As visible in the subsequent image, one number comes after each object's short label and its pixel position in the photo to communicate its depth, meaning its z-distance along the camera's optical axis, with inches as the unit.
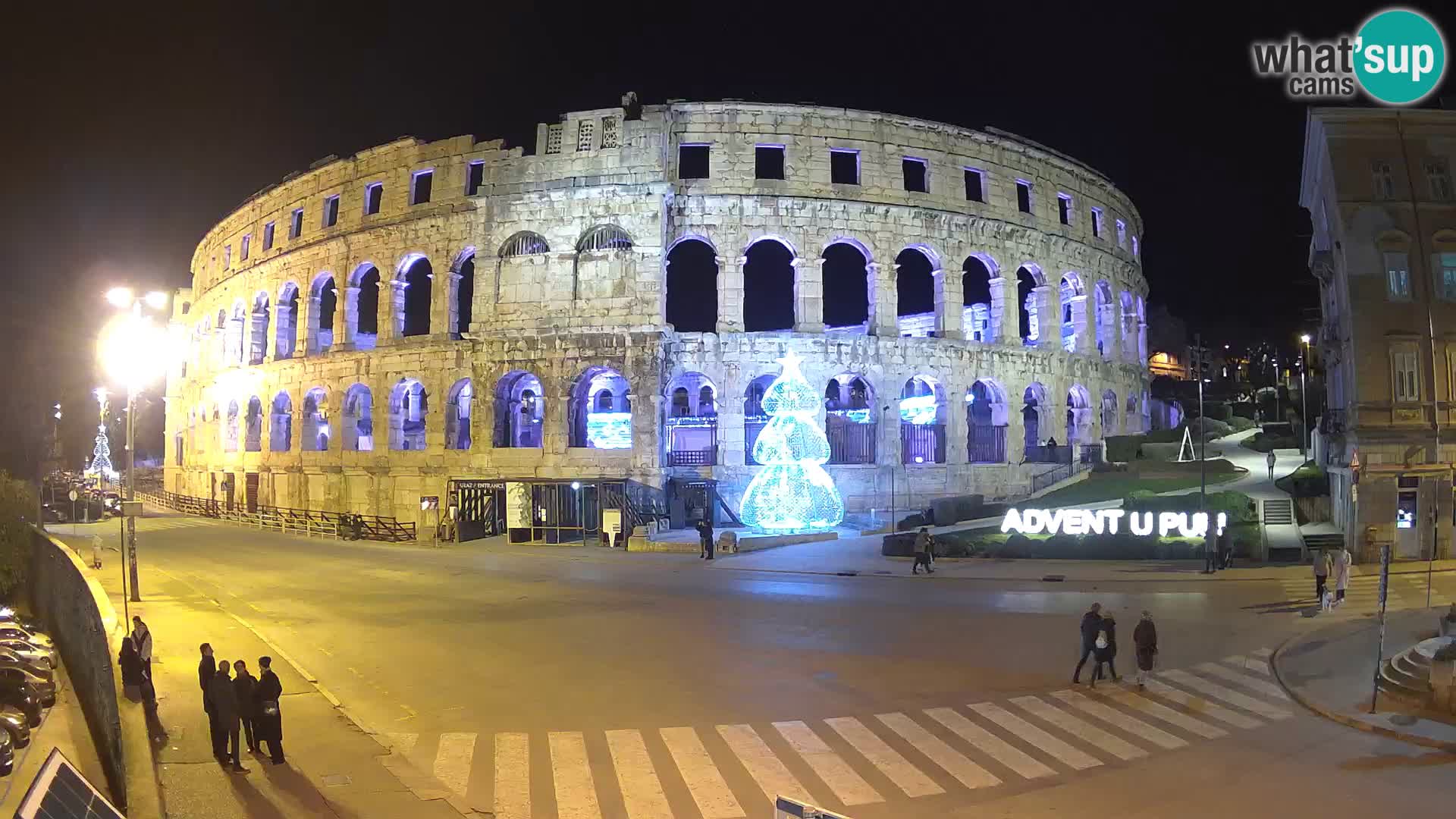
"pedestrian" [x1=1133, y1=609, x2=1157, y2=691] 512.1
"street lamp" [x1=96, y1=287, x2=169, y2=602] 804.0
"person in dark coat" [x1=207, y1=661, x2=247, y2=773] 398.3
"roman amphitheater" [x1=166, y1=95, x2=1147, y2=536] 1438.2
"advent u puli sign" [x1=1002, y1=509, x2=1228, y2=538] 1023.6
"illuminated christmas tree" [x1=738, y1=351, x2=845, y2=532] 1203.9
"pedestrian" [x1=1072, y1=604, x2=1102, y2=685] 518.9
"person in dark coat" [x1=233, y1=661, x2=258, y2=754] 405.7
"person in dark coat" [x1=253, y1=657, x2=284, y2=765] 404.5
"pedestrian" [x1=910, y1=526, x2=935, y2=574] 965.8
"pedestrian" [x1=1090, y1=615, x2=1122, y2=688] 516.7
